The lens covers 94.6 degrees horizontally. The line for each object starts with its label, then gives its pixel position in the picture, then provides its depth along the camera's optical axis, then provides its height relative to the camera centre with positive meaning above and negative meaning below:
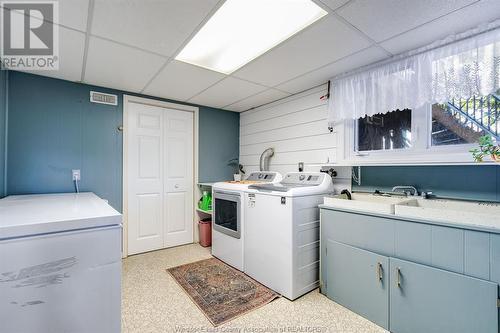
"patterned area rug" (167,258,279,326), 1.98 -1.22
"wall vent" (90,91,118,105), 2.88 +0.88
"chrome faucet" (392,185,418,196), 2.05 -0.20
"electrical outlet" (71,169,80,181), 2.73 -0.09
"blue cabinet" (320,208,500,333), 1.36 -0.73
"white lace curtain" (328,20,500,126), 1.65 +0.77
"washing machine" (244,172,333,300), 2.13 -0.66
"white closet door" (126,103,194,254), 3.18 -0.15
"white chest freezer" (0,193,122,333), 1.02 -0.50
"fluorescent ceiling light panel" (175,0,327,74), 1.62 +1.12
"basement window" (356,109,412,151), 2.18 +0.37
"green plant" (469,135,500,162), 1.46 +0.12
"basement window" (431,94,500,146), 1.70 +0.38
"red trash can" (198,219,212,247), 3.52 -1.01
